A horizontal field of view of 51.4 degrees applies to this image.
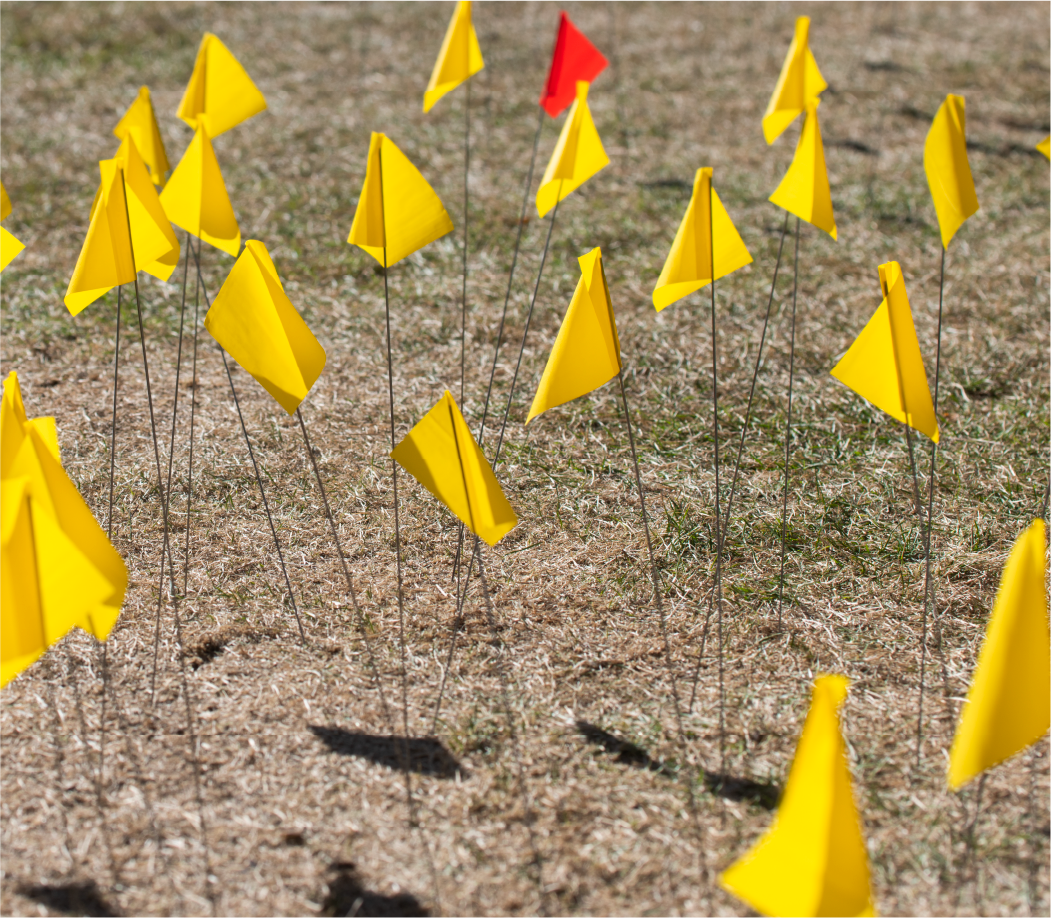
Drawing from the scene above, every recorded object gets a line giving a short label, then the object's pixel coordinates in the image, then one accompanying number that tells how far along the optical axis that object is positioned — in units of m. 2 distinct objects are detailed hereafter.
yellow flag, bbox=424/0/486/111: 3.60
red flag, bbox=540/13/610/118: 3.68
